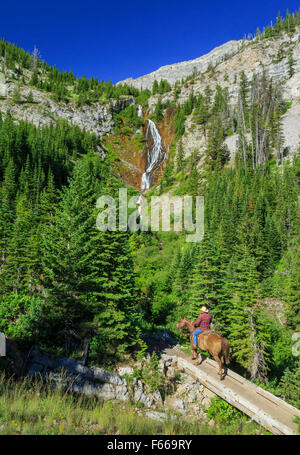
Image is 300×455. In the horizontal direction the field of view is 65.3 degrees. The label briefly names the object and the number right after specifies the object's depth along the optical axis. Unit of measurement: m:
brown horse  10.78
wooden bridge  8.81
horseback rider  11.85
